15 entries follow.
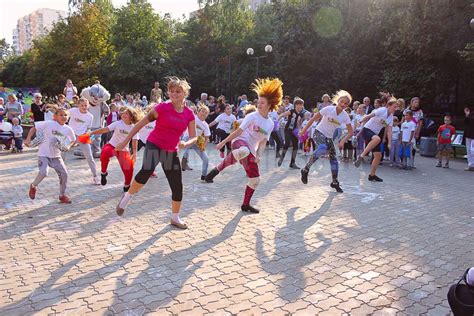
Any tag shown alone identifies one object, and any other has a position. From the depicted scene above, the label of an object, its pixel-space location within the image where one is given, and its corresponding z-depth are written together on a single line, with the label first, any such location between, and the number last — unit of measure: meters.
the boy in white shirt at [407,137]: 11.48
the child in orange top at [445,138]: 12.03
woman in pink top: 5.02
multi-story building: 150.38
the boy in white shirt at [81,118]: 8.77
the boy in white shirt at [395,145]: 11.79
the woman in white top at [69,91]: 16.12
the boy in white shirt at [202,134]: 8.82
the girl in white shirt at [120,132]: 7.34
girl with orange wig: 6.18
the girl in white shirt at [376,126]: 9.18
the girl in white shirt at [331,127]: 7.87
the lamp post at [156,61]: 36.47
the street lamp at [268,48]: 25.02
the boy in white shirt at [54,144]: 6.32
